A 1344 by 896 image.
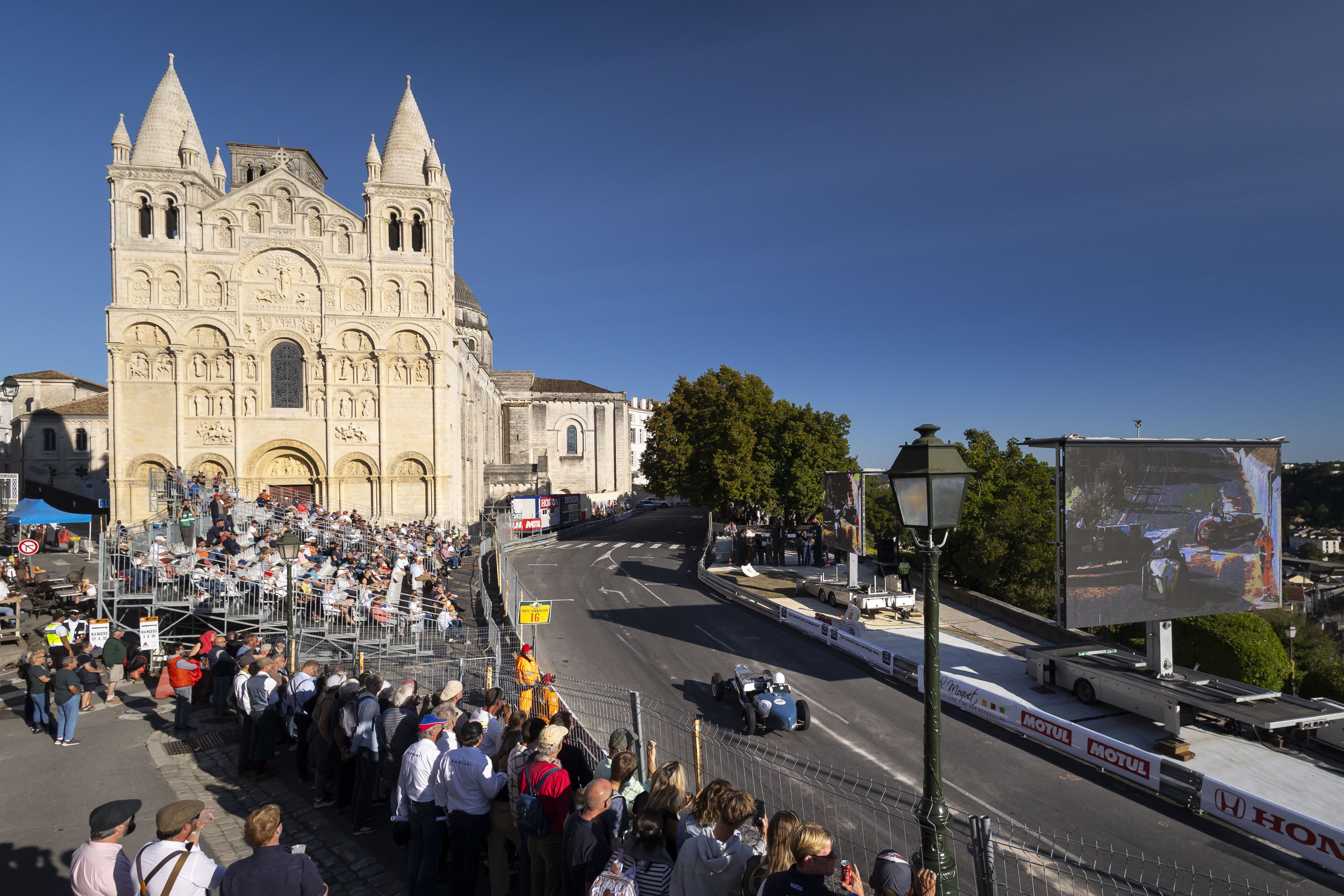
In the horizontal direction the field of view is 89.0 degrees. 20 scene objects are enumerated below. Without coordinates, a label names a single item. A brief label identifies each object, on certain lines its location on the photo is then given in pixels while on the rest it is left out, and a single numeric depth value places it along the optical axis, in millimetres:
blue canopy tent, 23969
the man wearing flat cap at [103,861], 4430
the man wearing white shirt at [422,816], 6117
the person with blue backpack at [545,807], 5445
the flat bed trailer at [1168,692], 11617
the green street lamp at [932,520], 4980
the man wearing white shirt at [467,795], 6000
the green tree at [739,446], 38406
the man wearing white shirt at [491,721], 6957
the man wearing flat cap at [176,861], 4285
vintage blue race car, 12359
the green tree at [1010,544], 27609
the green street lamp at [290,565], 12008
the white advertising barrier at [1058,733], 10508
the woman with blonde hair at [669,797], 4797
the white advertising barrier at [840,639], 16812
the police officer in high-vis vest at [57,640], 10852
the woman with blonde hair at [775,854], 4066
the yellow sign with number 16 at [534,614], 13938
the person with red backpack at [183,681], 10680
